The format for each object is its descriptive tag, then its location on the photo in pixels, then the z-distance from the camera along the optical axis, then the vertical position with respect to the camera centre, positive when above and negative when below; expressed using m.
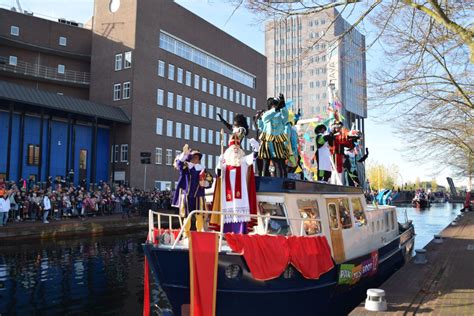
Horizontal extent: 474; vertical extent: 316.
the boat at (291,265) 7.64 -1.27
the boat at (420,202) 53.91 -0.95
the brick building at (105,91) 38.94 +10.67
